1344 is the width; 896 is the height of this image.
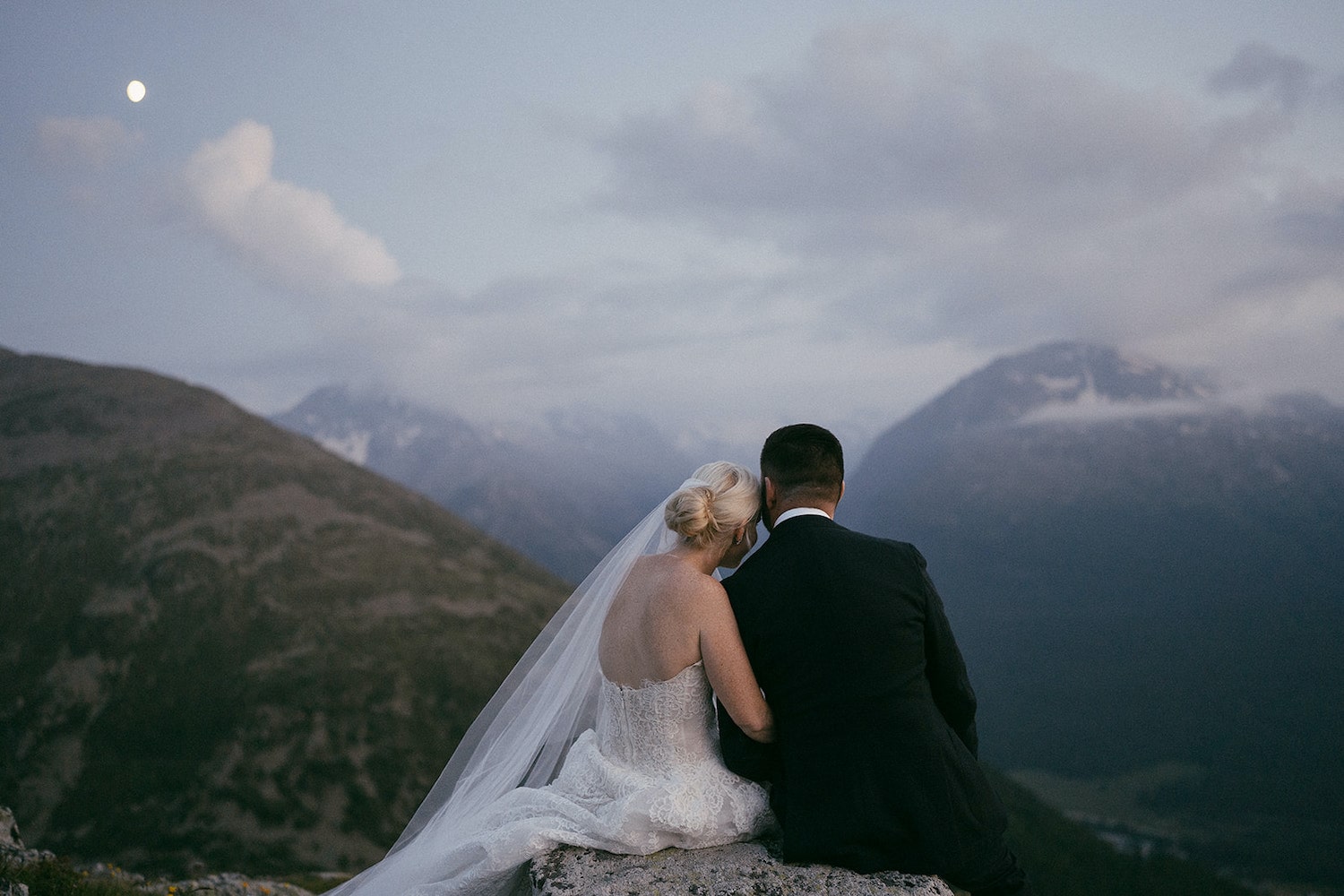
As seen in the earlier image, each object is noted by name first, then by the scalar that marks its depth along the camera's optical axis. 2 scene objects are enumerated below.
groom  4.83
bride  5.34
